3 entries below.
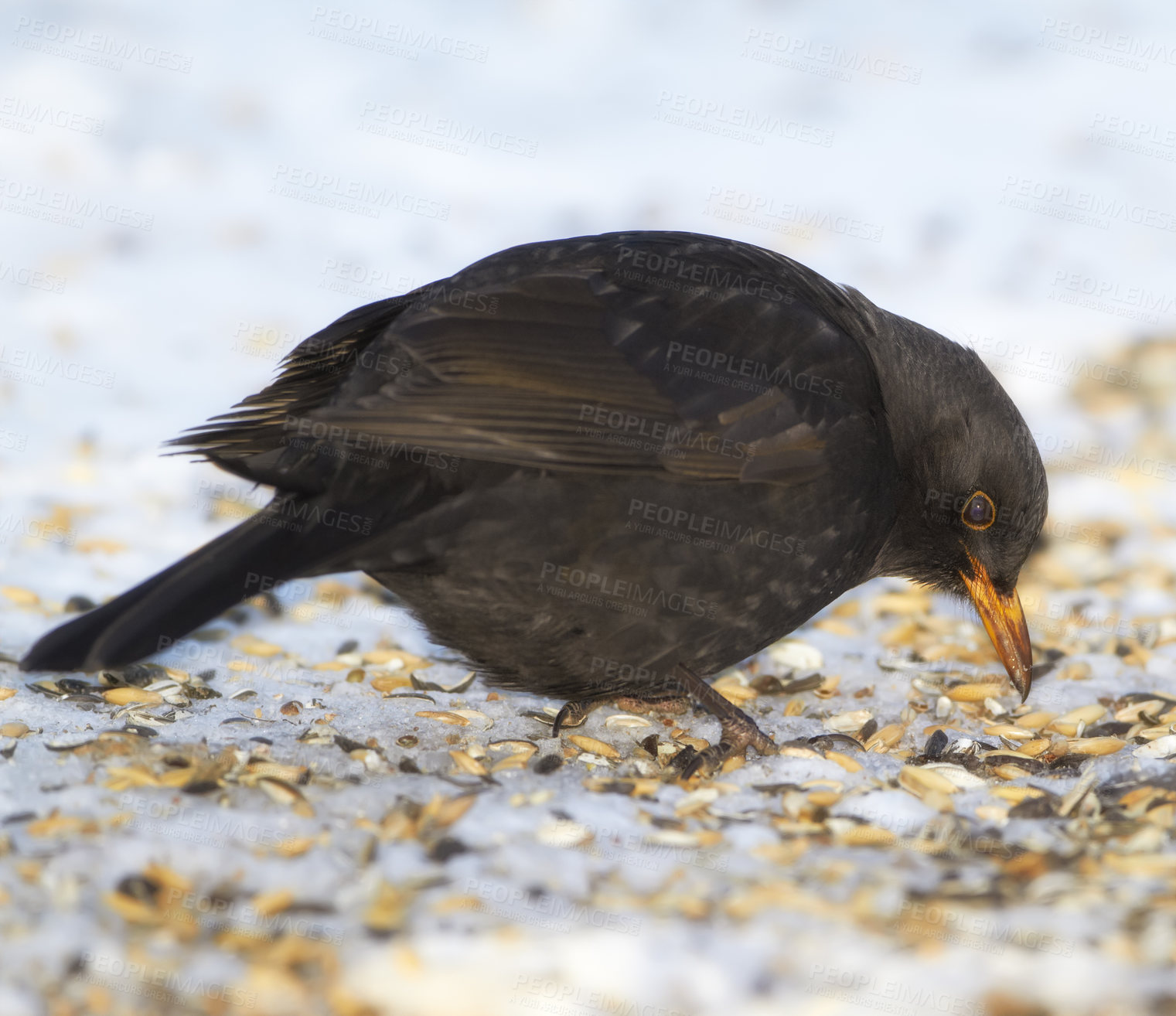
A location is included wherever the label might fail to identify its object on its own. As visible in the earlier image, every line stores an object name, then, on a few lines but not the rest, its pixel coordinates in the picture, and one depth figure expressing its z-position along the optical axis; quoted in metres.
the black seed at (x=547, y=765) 7.51
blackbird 6.91
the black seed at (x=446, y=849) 6.14
